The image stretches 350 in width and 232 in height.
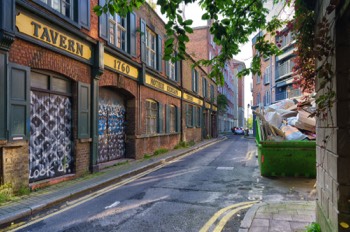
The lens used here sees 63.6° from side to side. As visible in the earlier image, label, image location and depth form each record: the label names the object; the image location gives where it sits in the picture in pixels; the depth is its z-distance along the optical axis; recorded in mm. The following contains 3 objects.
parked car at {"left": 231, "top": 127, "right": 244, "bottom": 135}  46281
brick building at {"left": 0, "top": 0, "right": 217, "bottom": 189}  6605
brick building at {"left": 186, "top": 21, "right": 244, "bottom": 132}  38281
